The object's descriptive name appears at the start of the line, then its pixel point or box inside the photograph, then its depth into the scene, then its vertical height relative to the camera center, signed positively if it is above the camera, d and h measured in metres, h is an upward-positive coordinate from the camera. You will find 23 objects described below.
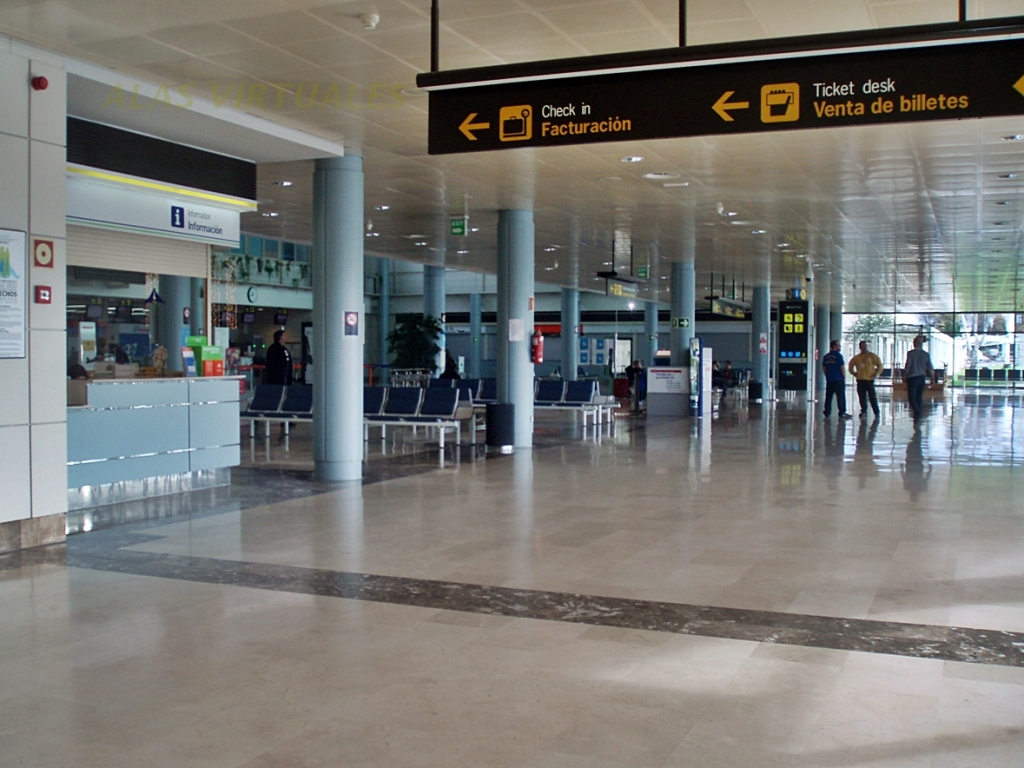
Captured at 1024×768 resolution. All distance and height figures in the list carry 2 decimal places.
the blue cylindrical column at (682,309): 23.88 +1.43
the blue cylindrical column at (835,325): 48.91 +2.14
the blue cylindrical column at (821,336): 44.78 +1.47
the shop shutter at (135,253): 9.36 +1.13
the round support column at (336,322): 11.16 +0.49
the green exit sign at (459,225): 16.39 +2.38
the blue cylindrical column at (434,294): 29.12 +2.14
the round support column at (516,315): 15.25 +0.80
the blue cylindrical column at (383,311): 41.48 +2.35
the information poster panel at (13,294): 7.05 +0.50
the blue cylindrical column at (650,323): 42.31 +1.93
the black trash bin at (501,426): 14.66 -0.91
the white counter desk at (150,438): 8.88 -0.74
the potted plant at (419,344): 28.52 +0.62
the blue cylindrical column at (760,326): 30.62 +1.33
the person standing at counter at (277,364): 18.23 +0.00
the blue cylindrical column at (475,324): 42.56 +1.88
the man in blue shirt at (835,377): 22.09 -0.22
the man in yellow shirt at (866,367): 21.41 +0.01
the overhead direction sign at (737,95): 4.77 +1.44
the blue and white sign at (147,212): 8.84 +1.50
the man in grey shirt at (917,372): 20.84 -0.09
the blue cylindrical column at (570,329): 36.97 +1.41
